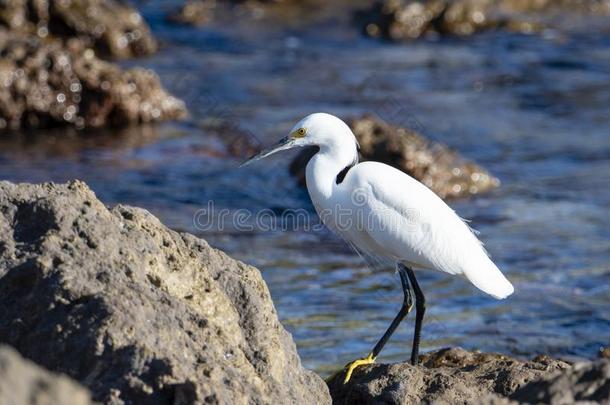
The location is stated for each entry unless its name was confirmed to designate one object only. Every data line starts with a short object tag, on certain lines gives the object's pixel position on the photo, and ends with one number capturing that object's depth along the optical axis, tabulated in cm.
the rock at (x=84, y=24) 2969
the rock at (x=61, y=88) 2337
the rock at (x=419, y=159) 2041
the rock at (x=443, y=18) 3381
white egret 1173
